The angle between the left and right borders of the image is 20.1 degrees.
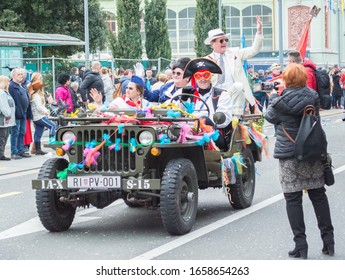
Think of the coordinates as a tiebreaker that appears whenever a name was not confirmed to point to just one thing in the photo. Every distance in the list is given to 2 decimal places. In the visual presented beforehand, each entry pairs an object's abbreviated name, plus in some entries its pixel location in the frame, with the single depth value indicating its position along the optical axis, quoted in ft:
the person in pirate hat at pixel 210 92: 35.65
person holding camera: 26.63
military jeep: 30.27
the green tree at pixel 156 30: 186.60
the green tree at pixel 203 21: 192.95
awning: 91.86
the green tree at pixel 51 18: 143.64
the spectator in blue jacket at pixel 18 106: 62.03
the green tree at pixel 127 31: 179.01
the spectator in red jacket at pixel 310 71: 44.16
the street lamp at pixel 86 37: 102.63
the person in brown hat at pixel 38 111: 64.69
